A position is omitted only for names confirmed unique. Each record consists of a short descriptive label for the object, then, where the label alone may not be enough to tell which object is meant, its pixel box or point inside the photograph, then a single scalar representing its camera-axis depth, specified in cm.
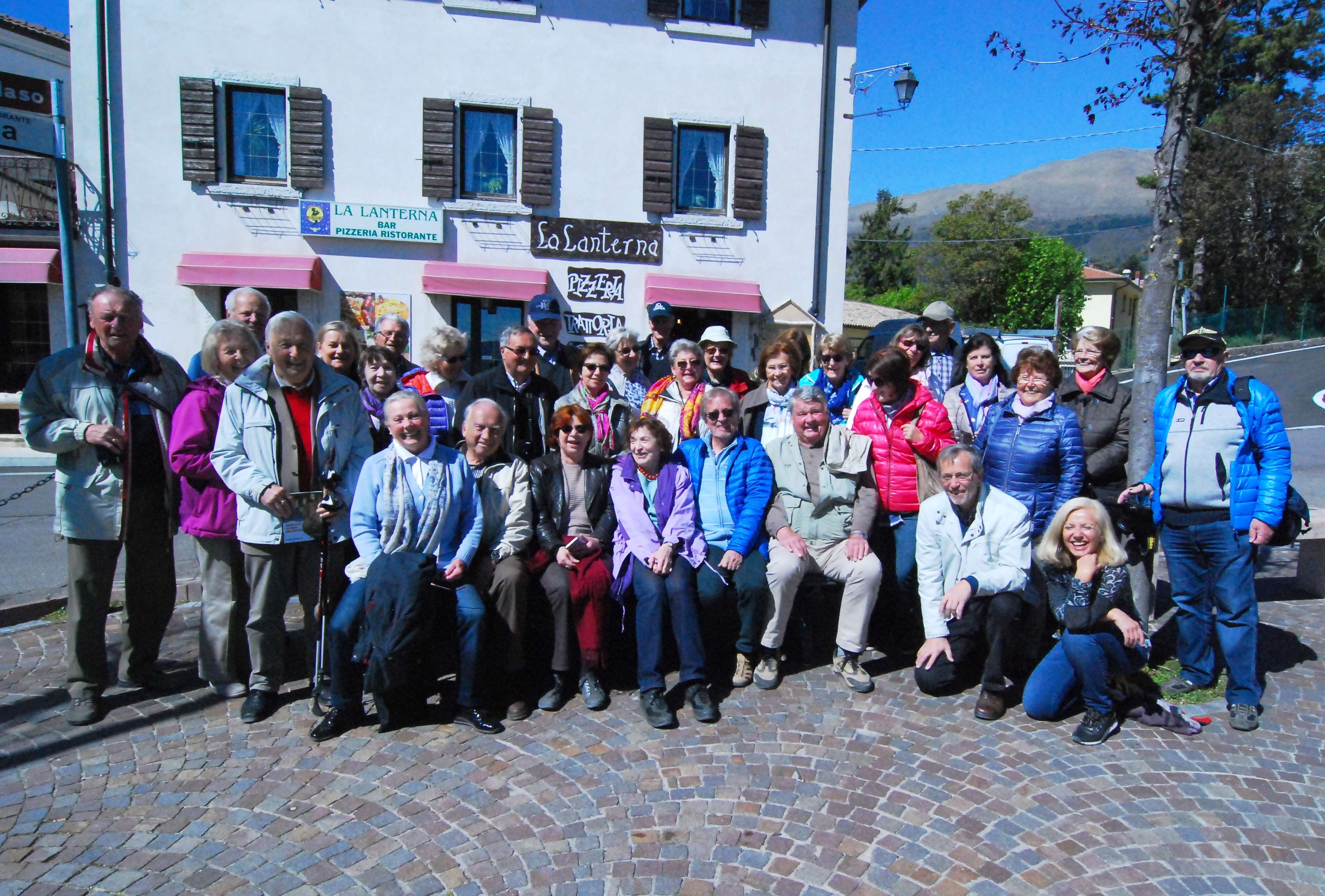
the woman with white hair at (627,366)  586
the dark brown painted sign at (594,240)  1338
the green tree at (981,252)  3994
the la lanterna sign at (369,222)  1290
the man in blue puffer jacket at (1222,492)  417
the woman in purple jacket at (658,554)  425
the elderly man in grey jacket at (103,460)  400
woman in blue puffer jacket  461
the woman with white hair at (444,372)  527
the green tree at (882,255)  6056
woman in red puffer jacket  489
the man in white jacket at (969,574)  432
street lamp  1370
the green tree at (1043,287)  3791
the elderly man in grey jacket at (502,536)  422
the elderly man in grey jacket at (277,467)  402
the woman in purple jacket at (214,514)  411
